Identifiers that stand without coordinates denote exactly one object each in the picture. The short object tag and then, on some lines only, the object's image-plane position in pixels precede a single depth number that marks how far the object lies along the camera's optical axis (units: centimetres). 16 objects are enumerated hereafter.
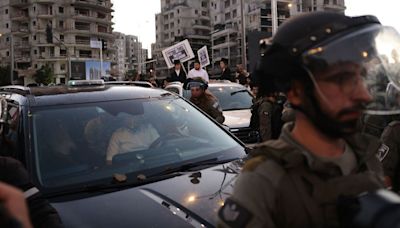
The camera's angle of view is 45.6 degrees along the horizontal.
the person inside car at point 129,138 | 325
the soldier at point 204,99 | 645
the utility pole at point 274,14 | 1871
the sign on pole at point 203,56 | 1623
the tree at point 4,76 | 6494
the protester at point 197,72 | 1019
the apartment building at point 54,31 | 8056
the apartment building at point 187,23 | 10315
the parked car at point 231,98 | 774
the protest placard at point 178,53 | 1361
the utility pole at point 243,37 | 2258
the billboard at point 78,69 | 6432
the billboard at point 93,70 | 5103
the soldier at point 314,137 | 125
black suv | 254
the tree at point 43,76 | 7006
